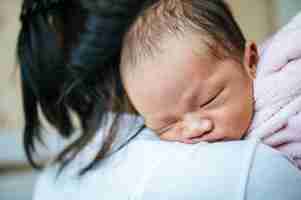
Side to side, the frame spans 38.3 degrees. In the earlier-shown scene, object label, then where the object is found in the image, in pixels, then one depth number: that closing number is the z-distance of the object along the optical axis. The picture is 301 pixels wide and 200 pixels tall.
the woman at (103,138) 0.49
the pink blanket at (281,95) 0.56
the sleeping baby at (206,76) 0.60
